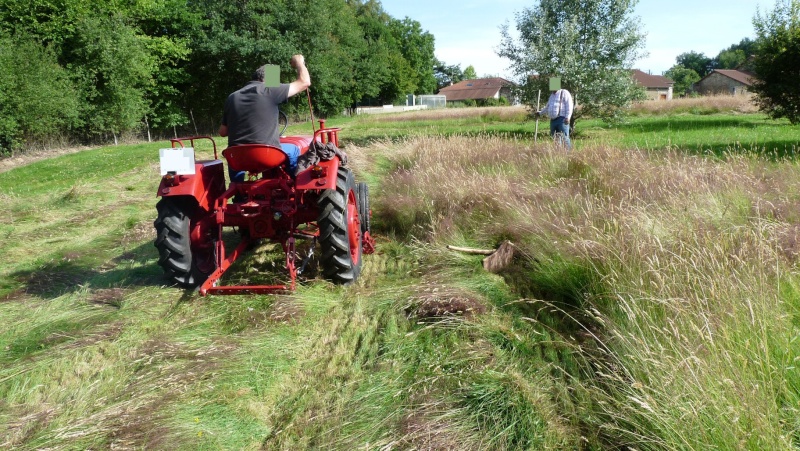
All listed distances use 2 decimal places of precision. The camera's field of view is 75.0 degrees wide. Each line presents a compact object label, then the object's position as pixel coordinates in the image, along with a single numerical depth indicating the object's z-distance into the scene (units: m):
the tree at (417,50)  68.44
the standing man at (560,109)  10.00
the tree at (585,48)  16.27
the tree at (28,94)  16.22
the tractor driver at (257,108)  4.13
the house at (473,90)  73.19
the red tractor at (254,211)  4.05
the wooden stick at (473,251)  4.65
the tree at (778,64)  13.62
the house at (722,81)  62.50
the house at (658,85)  67.75
